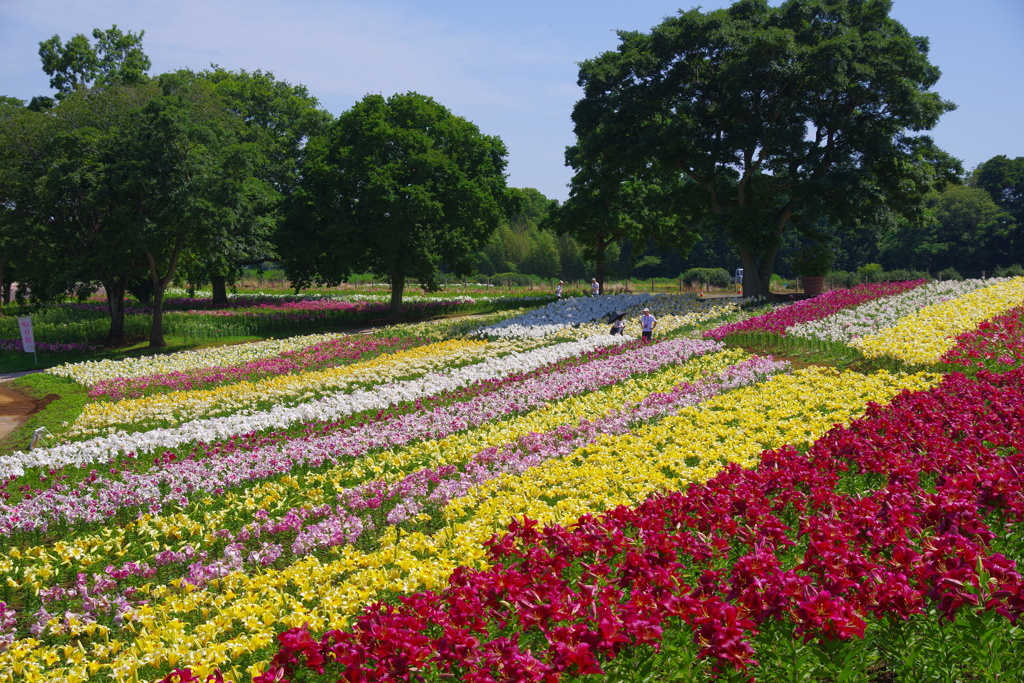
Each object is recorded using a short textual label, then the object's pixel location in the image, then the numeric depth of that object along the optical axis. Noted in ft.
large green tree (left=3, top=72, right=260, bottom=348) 81.76
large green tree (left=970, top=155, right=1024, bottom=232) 229.25
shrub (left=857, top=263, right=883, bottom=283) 150.81
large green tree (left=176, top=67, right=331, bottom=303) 108.68
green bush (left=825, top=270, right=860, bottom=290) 158.46
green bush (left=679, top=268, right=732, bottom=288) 200.54
